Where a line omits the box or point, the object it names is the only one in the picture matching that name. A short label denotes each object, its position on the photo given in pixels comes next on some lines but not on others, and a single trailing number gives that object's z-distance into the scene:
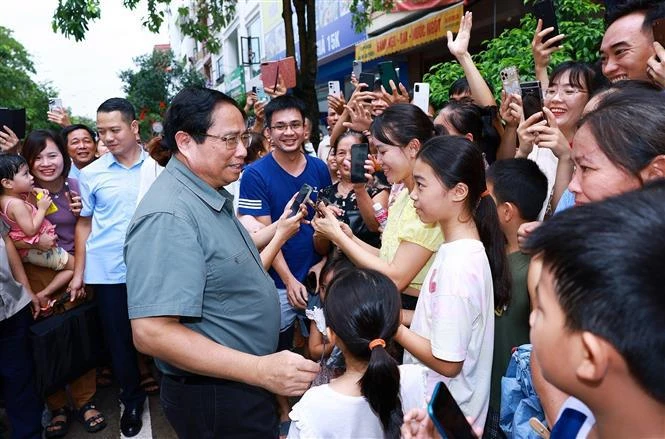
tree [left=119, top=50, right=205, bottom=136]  19.80
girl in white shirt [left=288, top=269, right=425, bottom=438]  1.50
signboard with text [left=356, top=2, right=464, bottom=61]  9.03
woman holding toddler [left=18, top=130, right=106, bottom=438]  3.38
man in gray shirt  1.57
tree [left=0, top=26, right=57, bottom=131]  27.92
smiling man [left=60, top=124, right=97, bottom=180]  4.37
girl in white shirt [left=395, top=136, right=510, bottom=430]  1.67
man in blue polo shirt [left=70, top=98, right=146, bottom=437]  3.29
